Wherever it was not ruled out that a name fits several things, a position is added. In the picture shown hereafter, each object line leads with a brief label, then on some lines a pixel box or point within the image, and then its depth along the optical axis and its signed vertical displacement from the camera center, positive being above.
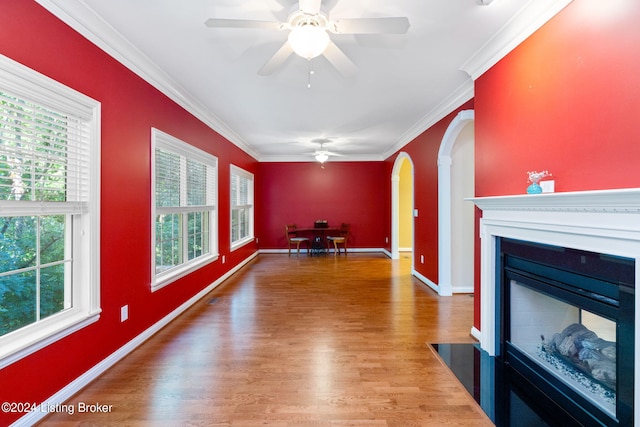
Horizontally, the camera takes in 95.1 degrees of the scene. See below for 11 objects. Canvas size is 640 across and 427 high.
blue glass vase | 1.89 +0.17
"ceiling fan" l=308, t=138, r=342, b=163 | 5.95 +1.38
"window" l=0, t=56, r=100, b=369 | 1.60 +0.04
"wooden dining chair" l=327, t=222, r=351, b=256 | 7.54 -0.60
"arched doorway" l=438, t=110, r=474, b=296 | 4.14 +0.01
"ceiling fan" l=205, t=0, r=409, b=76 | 1.66 +1.12
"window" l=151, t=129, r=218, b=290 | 3.12 +0.11
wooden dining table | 7.86 -0.58
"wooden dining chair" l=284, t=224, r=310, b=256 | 7.52 -0.58
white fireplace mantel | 1.31 -0.07
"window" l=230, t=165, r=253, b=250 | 5.93 +0.21
